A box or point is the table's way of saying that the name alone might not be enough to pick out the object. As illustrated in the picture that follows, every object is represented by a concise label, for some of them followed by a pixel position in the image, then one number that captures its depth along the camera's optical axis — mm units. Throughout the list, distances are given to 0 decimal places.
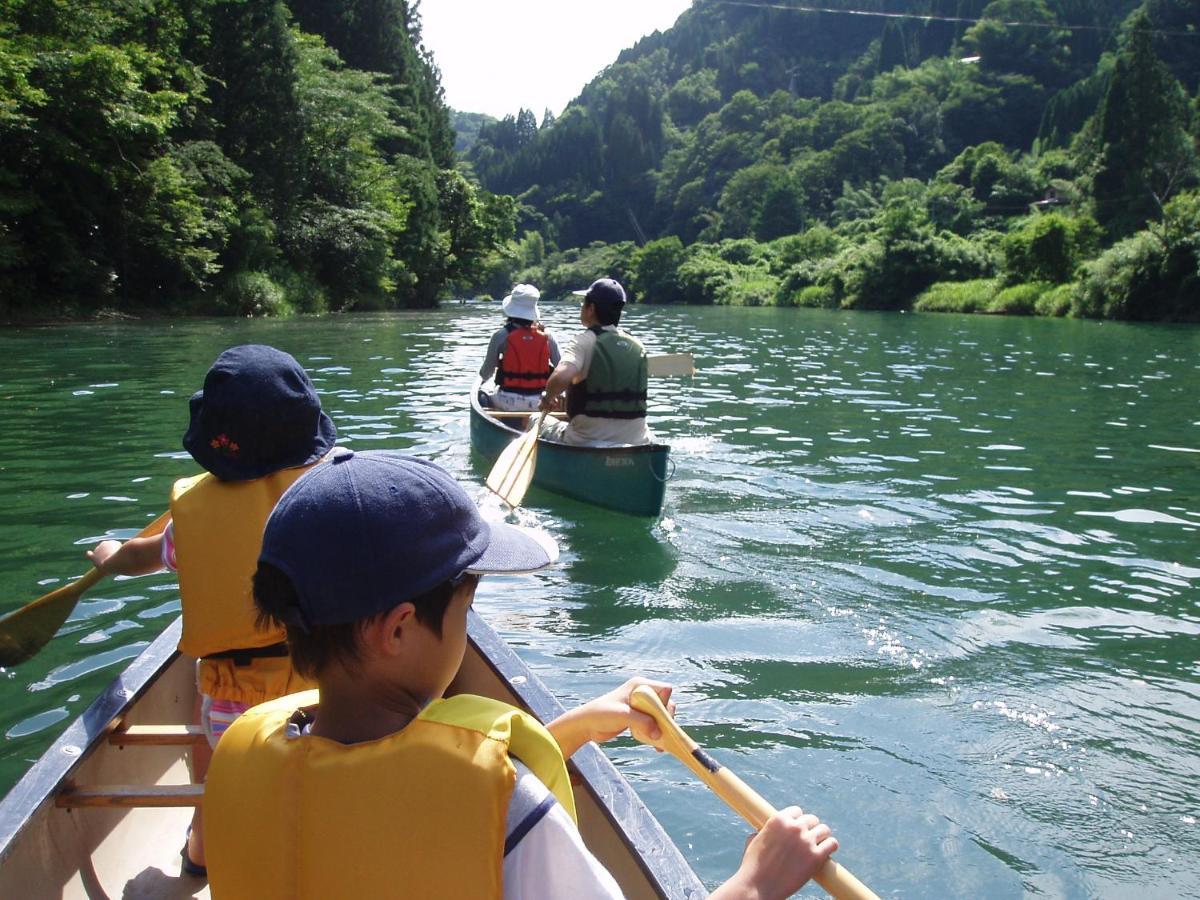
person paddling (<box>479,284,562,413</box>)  8586
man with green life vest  6598
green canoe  6598
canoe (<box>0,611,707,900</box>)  2148
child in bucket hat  2336
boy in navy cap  1254
